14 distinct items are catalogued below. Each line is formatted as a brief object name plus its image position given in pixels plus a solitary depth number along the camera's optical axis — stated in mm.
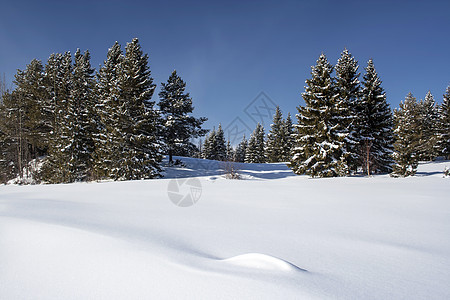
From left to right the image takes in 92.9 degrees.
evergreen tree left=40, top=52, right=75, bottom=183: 16562
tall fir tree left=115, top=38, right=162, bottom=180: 14312
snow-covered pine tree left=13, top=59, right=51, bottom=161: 20984
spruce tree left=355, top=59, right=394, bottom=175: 17750
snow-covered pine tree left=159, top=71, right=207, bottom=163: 21219
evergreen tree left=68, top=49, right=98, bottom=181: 16953
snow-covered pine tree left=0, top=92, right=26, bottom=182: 20641
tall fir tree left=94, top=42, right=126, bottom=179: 14391
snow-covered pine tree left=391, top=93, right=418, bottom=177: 15461
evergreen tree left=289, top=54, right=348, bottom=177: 14570
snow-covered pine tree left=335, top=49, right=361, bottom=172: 15586
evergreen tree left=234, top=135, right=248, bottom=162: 53100
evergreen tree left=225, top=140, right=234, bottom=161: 49984
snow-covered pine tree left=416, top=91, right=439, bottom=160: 23828
